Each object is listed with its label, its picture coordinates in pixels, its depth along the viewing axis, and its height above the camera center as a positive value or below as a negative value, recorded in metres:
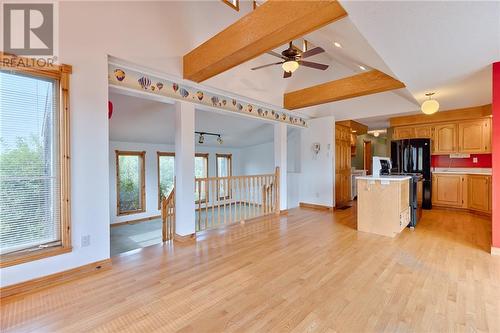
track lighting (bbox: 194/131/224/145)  6.66 +0.89
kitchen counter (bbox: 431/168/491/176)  5.14 -0.18
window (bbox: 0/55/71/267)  2.11 +0.03
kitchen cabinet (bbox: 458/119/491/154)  5.03 +0.61
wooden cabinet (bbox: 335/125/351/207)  6.10 -0.02
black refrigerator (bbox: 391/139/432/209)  5.52 +0.07
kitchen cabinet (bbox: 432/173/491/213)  4.89 -0.64
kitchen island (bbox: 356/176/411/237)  3.61 -0.67
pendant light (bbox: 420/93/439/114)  3.59 +0.90
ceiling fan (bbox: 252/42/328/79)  3.21 +1.54
